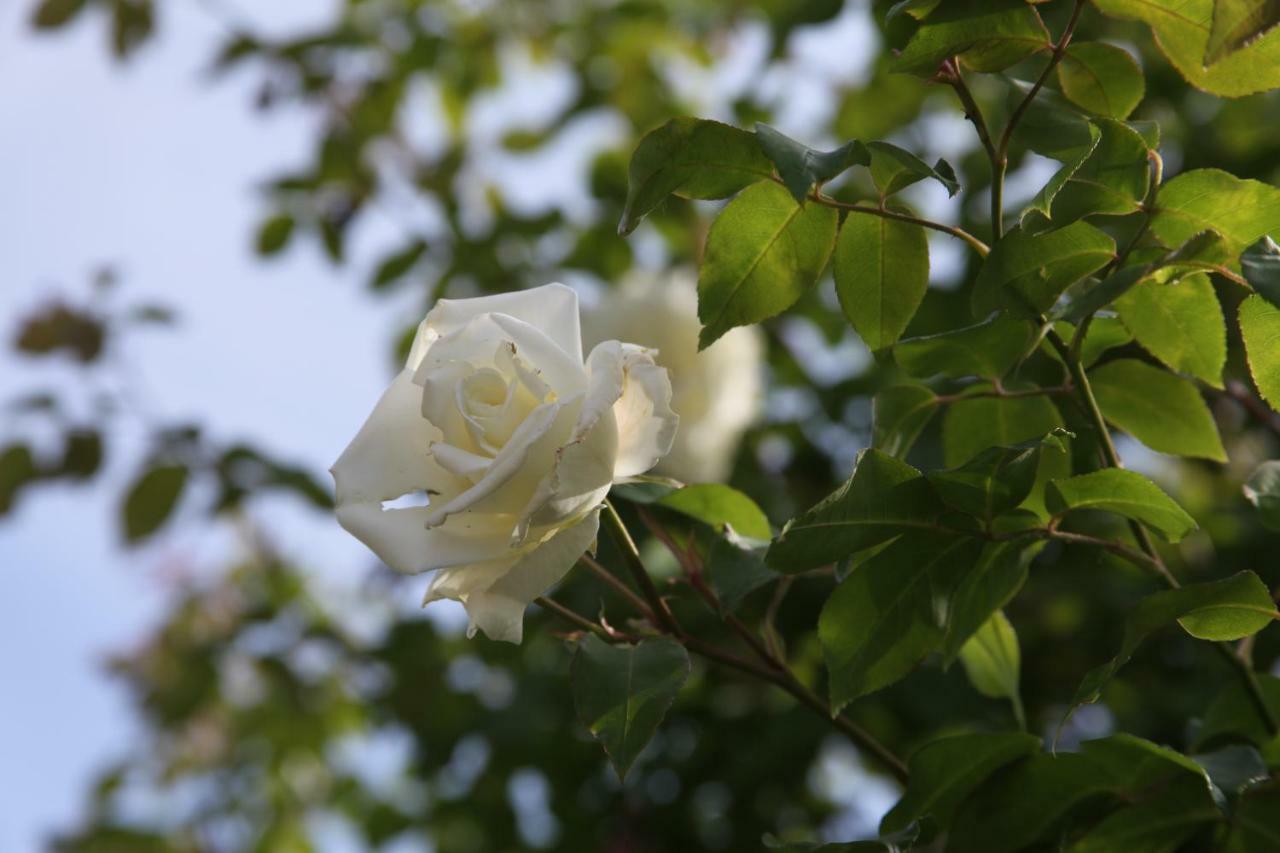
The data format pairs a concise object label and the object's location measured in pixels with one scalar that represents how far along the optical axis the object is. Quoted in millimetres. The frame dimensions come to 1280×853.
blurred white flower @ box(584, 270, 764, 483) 2273
